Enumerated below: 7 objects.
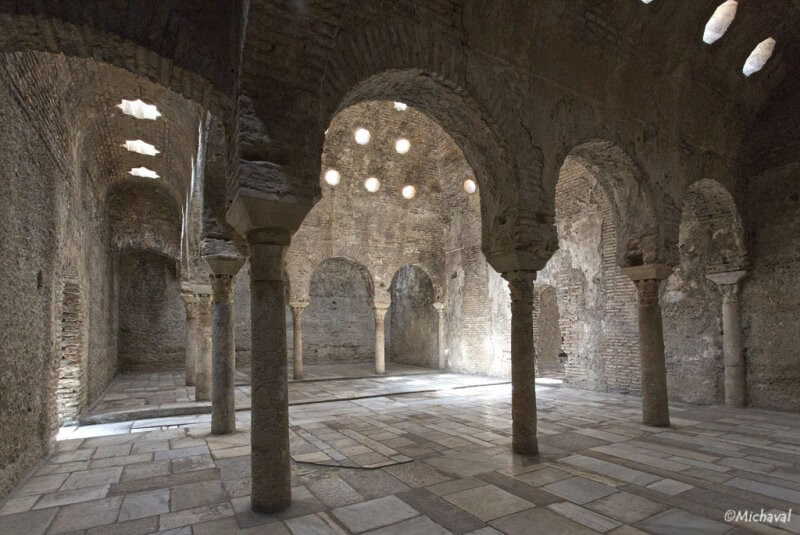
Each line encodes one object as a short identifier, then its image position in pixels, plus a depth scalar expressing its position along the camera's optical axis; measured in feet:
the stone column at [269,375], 13.44
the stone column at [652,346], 23.56
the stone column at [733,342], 29.14
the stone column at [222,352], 22.79
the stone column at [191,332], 39.68
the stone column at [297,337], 45.57
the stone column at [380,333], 49.67
